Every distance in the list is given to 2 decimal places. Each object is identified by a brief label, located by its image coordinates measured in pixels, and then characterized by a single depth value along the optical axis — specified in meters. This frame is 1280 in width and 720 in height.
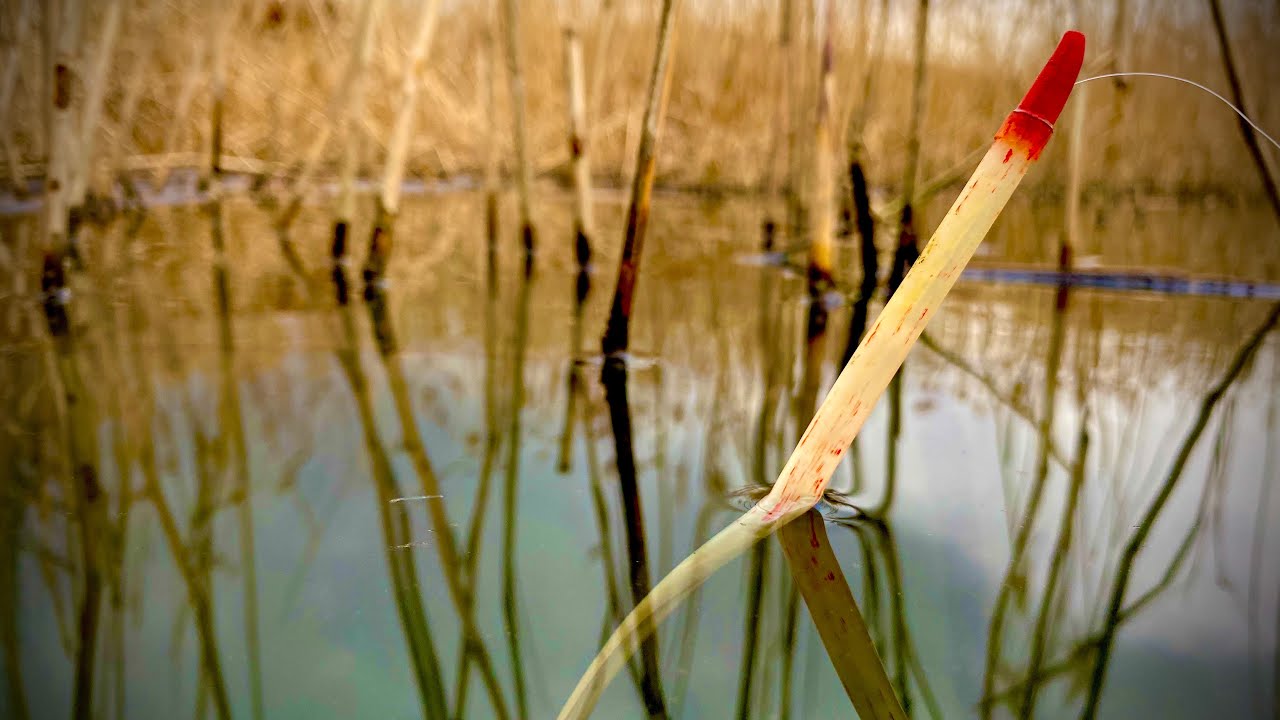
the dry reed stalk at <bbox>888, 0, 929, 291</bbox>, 0.50
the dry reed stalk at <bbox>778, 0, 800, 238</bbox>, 0.62
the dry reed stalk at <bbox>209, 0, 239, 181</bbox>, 0.82
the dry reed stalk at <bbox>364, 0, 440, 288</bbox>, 0.48
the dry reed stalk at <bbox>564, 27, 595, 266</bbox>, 0.51
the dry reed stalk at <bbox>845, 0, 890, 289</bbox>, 0.51
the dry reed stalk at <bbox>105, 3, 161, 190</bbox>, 0.74
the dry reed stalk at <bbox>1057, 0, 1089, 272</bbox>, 0.50
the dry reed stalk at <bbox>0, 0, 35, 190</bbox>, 0.66
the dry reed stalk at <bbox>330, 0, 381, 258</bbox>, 0.49
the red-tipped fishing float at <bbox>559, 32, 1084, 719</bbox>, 0.20
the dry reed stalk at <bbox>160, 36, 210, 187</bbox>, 0.86
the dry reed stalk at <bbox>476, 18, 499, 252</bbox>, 0.62
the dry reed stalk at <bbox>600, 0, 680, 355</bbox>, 0.30
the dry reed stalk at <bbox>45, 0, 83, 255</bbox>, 0.43
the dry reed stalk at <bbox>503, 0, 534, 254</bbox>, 0.52
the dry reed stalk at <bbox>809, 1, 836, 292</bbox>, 0.48
